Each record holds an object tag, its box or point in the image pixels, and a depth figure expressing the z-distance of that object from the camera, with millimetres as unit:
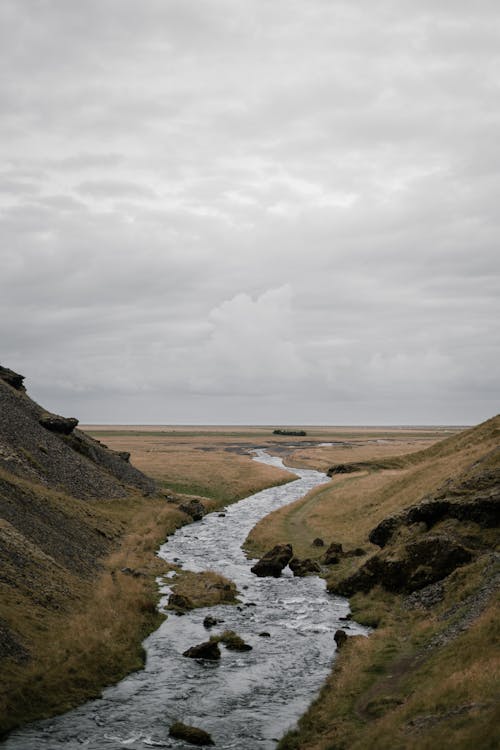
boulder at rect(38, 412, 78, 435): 90500
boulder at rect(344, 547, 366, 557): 57062
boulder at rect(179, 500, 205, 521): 86688
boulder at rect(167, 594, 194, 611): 42812
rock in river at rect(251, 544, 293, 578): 53250
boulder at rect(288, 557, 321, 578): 52781
